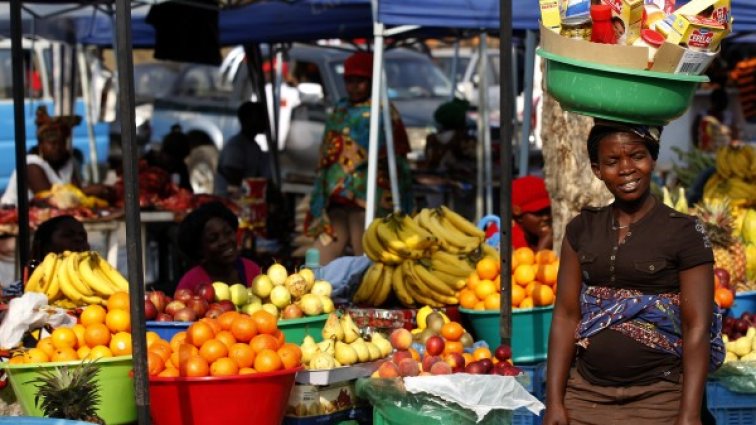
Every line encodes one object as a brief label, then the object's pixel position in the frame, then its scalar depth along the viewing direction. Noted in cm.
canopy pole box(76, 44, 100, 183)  1617
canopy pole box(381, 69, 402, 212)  953
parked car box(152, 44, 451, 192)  1567
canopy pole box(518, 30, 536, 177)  1016
